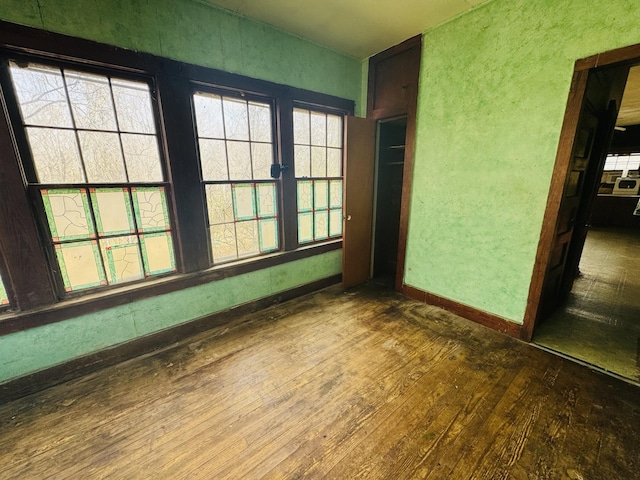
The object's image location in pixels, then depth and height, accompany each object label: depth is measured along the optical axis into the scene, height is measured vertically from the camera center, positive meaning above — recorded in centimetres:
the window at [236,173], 232 +3
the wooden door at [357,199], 302 -28
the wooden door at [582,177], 216 -2
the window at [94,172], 168 +4
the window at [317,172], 296 +5
